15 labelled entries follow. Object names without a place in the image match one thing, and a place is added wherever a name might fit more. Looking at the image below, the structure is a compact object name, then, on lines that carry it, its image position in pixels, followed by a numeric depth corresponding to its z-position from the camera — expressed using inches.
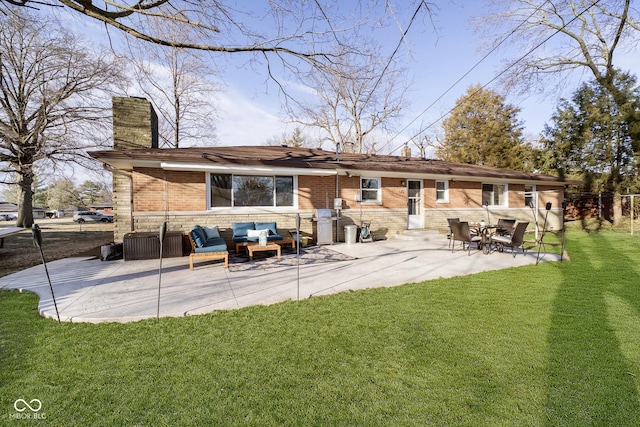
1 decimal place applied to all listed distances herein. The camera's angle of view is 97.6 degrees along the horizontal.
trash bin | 434.3
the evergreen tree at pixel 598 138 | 741.3
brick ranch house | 359.9
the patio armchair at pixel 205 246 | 277.6
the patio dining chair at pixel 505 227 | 404.5
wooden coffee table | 317.6
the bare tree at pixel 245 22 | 202.2
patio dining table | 365.4
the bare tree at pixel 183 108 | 885.2
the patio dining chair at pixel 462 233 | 345.4
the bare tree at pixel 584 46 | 591.1
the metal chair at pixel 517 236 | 323.0
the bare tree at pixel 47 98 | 580.1
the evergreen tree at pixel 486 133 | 1056.8
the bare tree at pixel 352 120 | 999.0
